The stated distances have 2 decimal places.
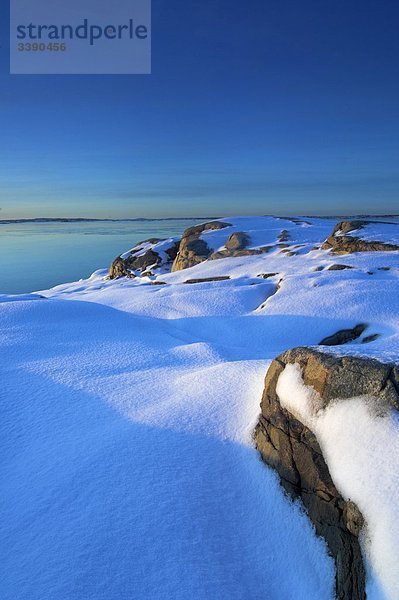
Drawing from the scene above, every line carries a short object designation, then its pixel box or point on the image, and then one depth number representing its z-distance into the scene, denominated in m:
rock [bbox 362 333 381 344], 9.37
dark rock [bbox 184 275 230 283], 19.56
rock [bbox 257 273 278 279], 17.97
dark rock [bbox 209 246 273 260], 25.61
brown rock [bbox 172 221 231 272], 29.03
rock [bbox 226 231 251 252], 28.15
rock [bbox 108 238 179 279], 32.38
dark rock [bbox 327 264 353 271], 16.58
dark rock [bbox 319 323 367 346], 9.97
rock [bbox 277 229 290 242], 28.43
